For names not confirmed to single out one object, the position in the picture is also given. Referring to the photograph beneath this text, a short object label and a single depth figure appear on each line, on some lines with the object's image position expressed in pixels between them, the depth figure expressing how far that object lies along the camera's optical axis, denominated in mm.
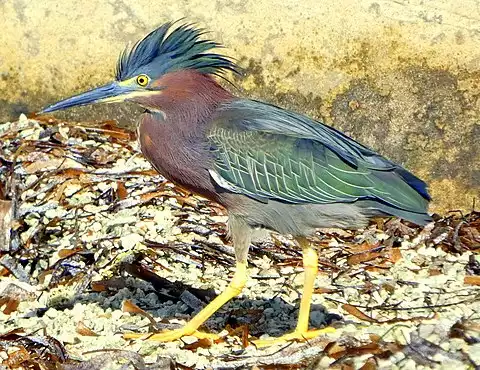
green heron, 9039
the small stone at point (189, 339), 9289
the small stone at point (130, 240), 11055
